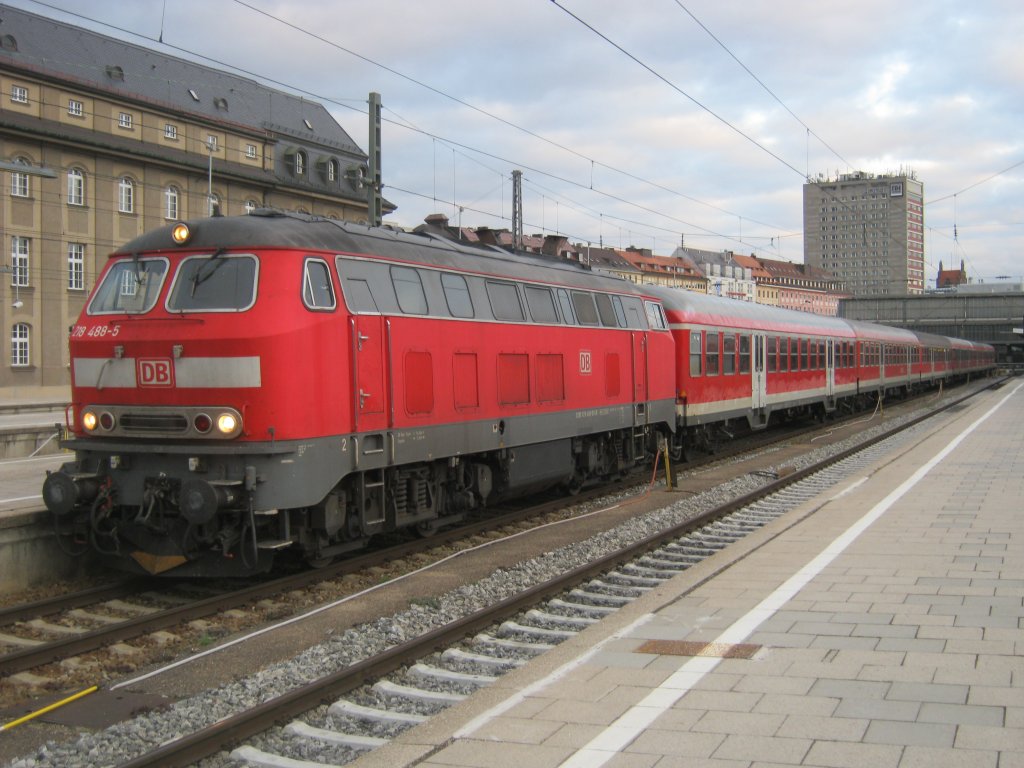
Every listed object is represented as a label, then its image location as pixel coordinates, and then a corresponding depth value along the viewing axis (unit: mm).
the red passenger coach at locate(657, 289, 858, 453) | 21453
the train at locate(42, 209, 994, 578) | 9398
